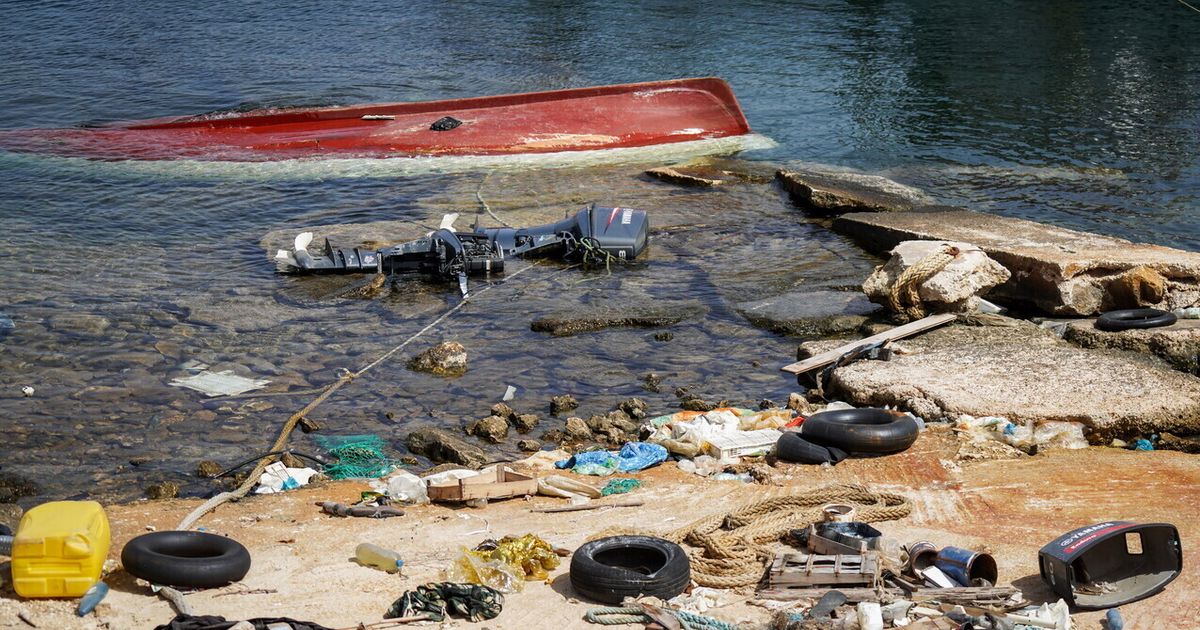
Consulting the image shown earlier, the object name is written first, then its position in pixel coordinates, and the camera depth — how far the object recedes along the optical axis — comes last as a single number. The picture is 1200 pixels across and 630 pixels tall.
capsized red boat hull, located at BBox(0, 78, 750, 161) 17.95
